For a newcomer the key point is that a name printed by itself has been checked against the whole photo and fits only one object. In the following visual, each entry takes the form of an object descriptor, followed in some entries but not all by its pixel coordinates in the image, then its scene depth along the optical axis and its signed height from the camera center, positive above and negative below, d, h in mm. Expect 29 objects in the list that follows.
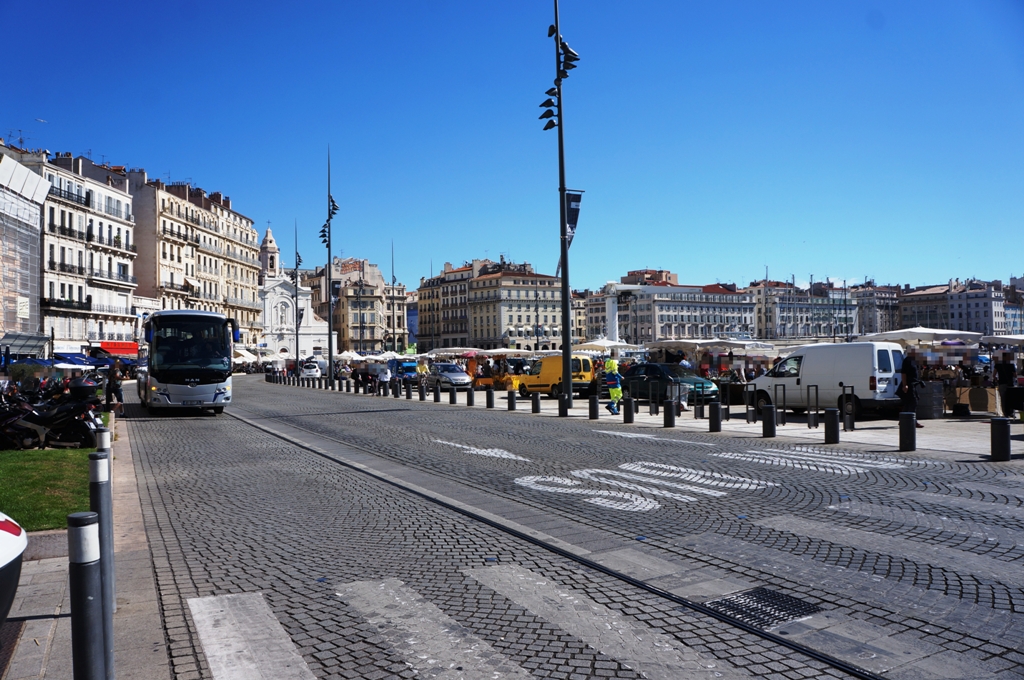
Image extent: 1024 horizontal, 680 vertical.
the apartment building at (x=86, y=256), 63094 +9667
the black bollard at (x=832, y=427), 14562 -1261
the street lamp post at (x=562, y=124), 22625 +6783
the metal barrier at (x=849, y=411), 16891 -1250
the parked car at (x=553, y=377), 32419 -644
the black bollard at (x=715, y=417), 17359 -1246
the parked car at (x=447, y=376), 41000 -648
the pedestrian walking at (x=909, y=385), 17531 -643
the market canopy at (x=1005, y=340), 28375 +464
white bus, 23688 +209
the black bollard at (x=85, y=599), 3223 -906
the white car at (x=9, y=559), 4035 -941
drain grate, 4945 -1577
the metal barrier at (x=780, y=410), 19542 -1394
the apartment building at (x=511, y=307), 150375 +10389
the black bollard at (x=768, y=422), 15852 -1260
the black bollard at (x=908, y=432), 13227 -1249
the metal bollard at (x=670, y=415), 18500 -1265
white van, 19438 -484
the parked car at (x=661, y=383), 25433 -743
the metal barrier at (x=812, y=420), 17966 -1393
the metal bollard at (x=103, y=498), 4539 -723
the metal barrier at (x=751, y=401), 19686 -1159
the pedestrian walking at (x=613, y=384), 22750 -668
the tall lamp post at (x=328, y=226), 45906 +7857
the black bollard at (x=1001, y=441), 11828 -1273
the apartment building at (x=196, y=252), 83625 +13274
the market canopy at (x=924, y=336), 27234 +641
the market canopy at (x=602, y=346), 43938 +801
